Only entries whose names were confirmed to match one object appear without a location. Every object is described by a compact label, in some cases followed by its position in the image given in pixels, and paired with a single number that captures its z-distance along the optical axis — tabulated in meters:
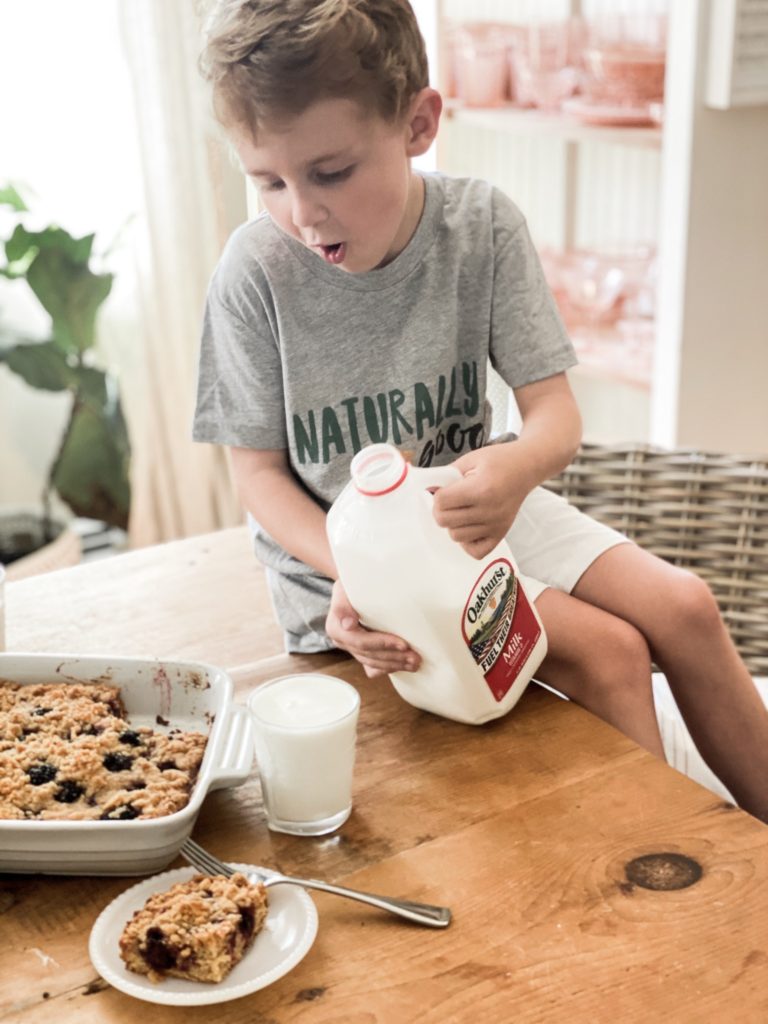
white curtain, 2.38
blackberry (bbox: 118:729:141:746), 0.92
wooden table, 0.72
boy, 1.14
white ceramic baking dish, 0.81
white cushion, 1.29
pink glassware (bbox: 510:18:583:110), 2.33
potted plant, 2.31
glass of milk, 0.86
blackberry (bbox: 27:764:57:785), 0.86
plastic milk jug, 0.91
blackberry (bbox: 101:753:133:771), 0.89
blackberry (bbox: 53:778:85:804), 0.85
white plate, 0.73
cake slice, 0.73
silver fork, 0.78
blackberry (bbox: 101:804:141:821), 0.83
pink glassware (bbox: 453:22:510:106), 2.45
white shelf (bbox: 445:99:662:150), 2.22
